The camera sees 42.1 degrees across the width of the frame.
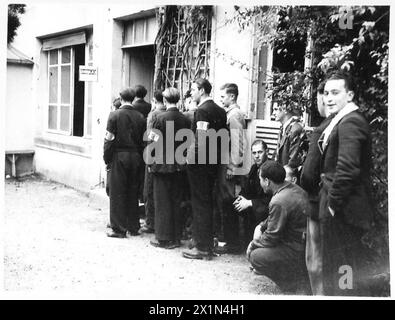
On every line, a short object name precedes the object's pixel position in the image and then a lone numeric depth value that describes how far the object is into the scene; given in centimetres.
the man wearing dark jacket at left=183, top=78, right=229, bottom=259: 454
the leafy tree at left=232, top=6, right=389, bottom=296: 333
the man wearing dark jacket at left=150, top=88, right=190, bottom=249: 492
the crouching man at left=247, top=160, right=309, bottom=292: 364
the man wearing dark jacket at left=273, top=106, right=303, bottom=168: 415
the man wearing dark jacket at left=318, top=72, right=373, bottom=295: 305
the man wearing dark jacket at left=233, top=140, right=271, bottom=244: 442
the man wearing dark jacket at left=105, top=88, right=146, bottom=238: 529
